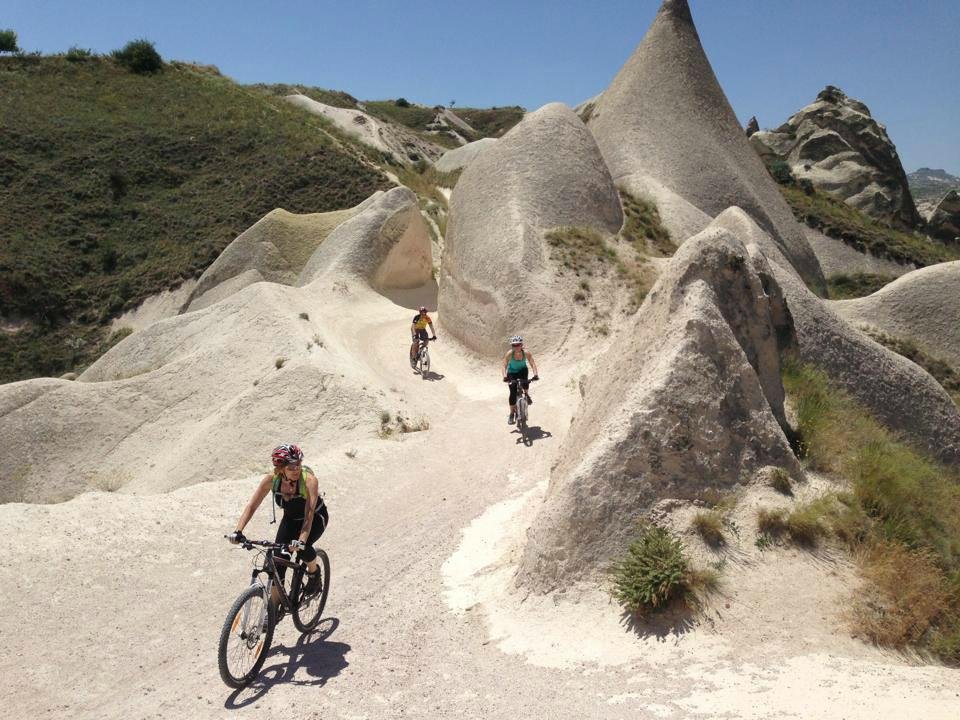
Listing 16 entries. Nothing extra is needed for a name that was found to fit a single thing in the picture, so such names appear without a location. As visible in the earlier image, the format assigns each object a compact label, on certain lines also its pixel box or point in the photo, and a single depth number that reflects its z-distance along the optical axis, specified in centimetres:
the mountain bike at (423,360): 1844
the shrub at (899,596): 573
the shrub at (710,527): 650
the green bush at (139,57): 5362
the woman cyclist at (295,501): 631
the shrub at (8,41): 5341
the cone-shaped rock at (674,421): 673
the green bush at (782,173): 4034
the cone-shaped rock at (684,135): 2553
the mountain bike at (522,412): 1305
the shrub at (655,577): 604
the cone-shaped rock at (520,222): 1828
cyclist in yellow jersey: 1844
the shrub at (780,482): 695
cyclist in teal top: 1334
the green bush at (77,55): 5294
